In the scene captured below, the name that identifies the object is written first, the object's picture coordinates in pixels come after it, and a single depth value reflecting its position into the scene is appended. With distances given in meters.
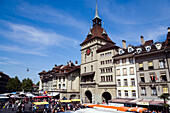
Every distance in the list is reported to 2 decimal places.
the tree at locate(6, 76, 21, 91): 79.19
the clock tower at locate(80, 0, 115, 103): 41.25
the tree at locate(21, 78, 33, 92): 84.86
